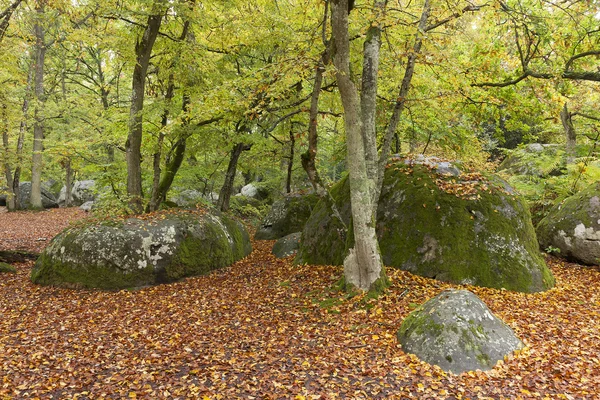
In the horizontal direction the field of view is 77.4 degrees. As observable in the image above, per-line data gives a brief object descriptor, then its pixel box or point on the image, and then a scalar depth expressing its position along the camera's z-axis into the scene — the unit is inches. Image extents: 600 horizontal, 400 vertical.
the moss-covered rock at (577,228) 333.1
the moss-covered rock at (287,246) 420.8
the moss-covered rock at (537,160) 465.7
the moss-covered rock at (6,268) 368.8
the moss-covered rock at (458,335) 176.9
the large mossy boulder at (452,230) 281.9
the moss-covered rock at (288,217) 527.5
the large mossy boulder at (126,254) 321.4
